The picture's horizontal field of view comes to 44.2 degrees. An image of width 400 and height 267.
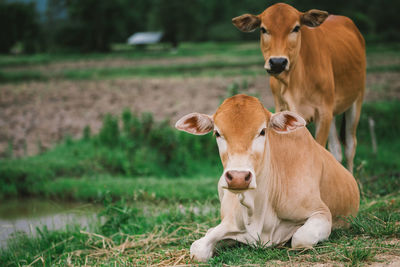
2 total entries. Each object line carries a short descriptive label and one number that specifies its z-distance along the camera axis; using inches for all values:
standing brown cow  176.6
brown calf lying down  124.3
